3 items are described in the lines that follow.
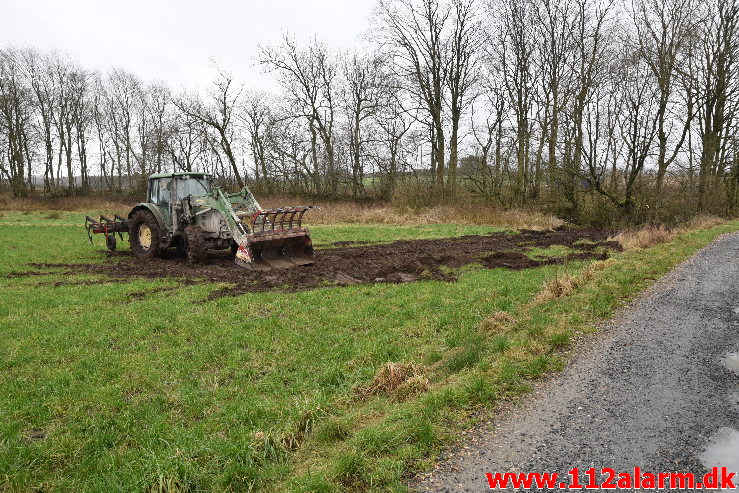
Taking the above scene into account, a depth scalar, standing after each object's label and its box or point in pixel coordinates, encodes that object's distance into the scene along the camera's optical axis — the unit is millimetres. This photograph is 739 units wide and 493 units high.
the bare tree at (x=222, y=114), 33938
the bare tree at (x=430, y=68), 28797
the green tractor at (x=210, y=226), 11500
